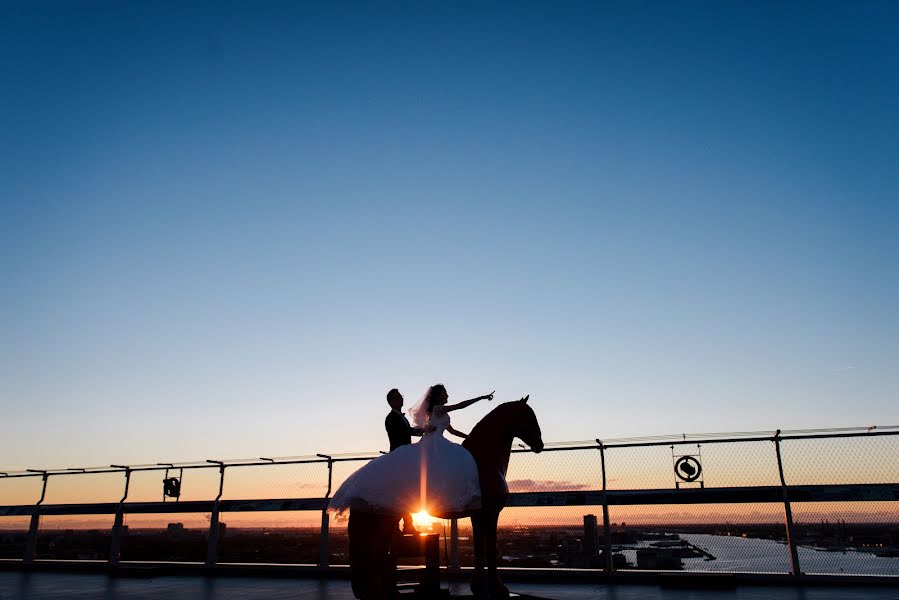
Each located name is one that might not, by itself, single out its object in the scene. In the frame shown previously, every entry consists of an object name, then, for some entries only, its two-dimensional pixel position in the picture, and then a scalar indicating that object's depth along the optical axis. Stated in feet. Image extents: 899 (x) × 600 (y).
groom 22.27
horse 20.47
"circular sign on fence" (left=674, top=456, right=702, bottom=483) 32.76
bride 14.70
